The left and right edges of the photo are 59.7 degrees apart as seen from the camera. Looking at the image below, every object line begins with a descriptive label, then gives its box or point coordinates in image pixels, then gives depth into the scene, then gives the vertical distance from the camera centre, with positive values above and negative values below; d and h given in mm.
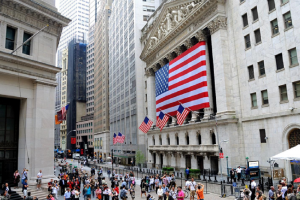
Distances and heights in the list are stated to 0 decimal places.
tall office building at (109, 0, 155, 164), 68062 +18217
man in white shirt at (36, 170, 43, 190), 21031 -3002
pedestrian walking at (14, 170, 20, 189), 20303 -2633
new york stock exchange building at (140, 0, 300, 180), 28703 +6437
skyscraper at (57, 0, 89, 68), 173125 +79867
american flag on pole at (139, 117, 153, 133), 43550 +2046
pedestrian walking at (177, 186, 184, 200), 17397 -3752
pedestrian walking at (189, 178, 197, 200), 20898 -4101
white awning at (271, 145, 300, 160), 18702 -1578
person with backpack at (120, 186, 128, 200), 19588 -4025
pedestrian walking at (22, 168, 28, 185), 19988 -2458
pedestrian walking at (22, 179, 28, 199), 19127 -3291
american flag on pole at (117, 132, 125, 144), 52034 +60
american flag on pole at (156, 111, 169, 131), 42375 +2929
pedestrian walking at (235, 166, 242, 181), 29072 -4080
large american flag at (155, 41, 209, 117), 40938 +9472
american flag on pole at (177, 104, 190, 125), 37188 +3277
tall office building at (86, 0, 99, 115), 136375 +38921
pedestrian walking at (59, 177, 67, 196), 23578 -3902
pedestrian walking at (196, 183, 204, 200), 17906 -3875
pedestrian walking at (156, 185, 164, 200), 19672 -4160
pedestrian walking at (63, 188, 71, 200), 18312 -3717
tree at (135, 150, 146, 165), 59750 -4403
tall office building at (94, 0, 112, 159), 101475 +22943
